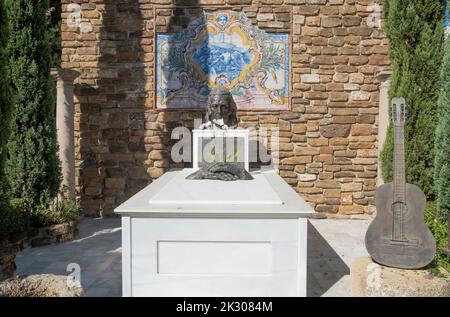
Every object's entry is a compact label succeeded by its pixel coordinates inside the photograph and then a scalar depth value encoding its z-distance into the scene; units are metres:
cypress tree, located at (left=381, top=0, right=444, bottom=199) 4.42
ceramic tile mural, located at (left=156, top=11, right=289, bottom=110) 6.00
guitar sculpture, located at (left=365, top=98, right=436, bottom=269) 3.09
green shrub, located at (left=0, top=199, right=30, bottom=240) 3.99
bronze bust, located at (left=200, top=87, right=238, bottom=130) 5.38
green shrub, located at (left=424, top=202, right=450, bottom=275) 3.42
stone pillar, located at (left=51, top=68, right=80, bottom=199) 5.49
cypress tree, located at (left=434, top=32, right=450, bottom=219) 3.76
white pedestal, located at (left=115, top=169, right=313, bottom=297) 2.86
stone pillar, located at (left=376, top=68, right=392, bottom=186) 5.54
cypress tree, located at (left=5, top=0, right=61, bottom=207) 4.61
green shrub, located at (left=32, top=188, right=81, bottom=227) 4.68
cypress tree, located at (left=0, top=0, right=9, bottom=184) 3.54
